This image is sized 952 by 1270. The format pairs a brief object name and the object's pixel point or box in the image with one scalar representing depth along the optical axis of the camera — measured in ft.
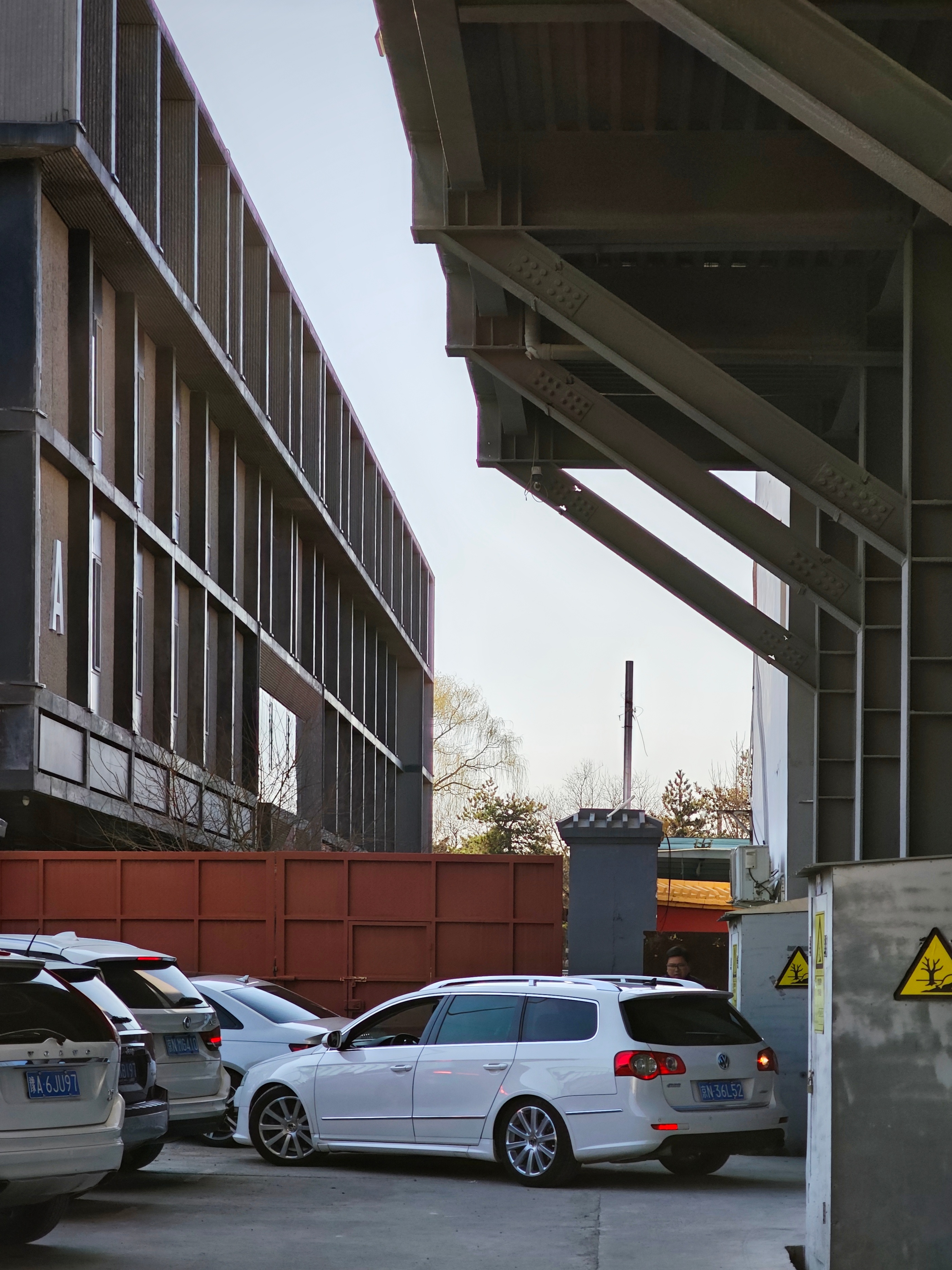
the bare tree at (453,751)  255.50
